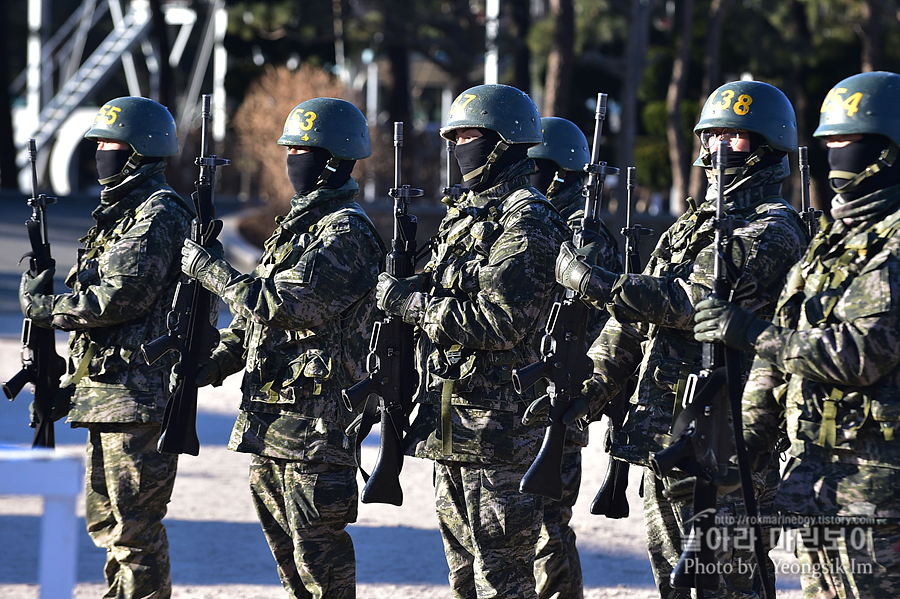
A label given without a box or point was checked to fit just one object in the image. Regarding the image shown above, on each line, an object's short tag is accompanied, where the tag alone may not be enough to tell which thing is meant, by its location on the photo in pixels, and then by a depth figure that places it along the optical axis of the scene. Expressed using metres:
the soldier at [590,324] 11.20
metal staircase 62.28
